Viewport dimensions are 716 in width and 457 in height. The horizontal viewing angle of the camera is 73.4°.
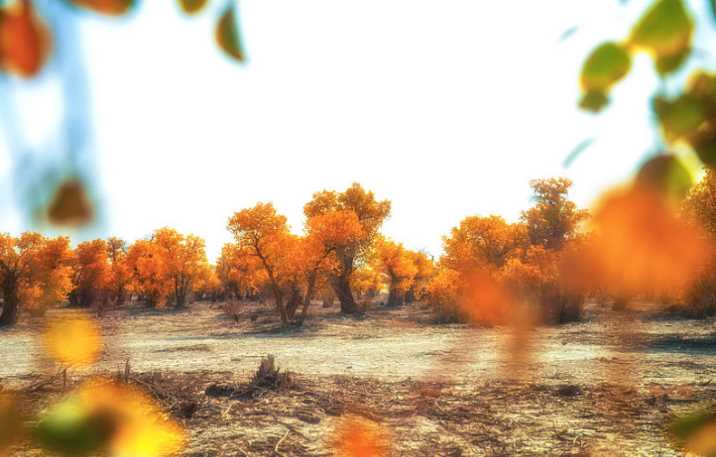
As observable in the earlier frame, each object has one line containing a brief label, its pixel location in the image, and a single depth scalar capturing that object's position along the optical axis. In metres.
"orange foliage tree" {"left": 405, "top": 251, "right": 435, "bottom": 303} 52.33
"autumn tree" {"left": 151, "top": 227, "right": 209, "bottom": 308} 46.66
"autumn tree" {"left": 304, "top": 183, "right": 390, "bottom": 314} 32.19
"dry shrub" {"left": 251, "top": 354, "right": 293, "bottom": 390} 6.87
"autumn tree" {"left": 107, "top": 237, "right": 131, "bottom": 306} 45.16
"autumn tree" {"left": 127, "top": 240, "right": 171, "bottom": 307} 45.28
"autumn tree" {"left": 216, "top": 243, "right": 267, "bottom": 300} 24.44
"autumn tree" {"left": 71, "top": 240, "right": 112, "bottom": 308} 41.28
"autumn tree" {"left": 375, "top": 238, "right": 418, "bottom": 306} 43.06
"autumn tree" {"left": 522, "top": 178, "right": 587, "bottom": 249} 31.23
